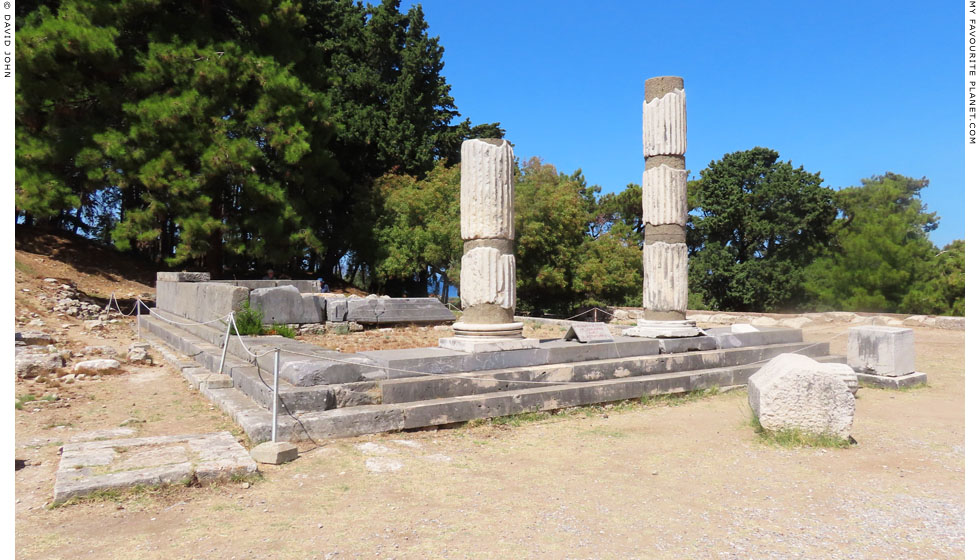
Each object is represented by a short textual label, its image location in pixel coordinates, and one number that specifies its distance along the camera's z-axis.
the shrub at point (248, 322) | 9.62
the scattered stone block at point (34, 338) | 9.80
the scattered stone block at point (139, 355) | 9.52
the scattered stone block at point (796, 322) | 16.42
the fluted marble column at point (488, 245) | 7.75
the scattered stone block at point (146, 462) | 4.04
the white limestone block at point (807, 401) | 5.50
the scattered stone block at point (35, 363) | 7.73
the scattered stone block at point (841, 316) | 16.72
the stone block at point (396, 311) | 13.13
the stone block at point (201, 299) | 10.71
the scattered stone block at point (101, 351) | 9.87
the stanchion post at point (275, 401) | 5.18
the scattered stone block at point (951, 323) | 15.02
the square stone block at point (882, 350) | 8.85
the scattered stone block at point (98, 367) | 8.28
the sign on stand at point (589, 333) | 8.09
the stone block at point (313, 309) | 12.41
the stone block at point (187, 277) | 14.30
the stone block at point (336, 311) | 12.78
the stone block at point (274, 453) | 4.82
